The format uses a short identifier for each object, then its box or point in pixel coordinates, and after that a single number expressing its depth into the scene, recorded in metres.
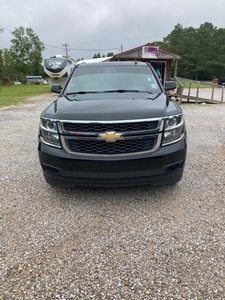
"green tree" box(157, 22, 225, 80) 53.81
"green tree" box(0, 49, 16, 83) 39.16
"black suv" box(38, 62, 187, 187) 2.59
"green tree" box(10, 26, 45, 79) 52.97
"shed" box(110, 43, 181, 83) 20.45
